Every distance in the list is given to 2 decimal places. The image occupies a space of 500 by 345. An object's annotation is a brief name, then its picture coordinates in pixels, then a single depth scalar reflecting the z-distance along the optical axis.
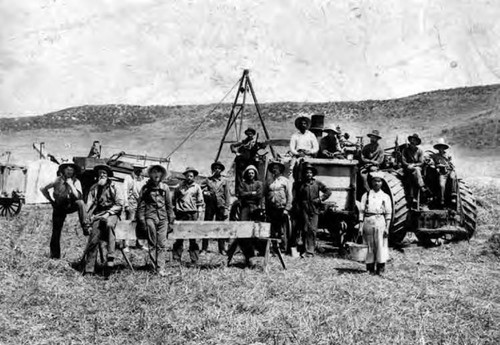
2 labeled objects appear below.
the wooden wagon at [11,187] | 17.67
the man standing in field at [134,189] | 11.62
